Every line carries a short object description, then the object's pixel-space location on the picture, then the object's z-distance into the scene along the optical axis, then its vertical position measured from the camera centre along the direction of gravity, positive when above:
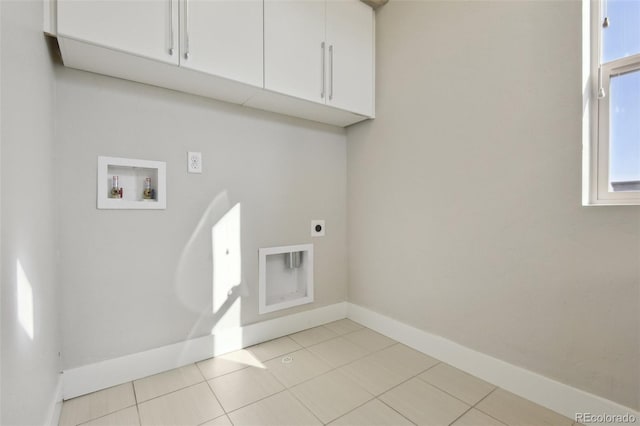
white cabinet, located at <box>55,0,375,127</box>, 1.34 +0.85
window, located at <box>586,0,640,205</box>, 1.28 +0.46
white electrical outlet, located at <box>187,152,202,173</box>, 1.81 +0.29
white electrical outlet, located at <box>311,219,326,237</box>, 2.39 -0.15
